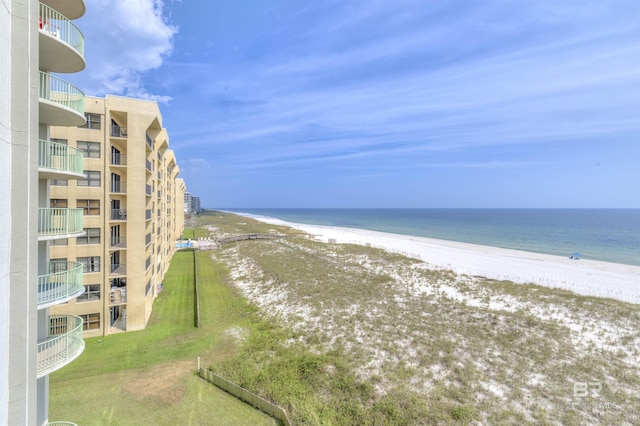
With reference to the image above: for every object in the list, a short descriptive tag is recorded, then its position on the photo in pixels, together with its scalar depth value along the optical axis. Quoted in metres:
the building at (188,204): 181.60
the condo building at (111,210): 20.72
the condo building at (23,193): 7.15
